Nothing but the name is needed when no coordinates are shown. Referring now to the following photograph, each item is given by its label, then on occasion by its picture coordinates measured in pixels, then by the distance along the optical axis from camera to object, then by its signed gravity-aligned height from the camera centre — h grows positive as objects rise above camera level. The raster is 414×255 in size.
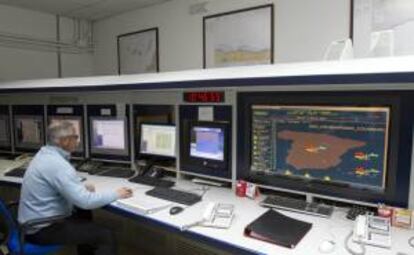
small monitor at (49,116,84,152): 2.89 -0.21
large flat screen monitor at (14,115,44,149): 3.16 -0.28
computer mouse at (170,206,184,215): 1.77 -0.58
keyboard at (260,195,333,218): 1.72 -0.56
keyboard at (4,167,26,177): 2.60 -0.56
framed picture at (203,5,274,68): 3.24 +0.68
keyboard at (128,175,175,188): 2.27 -0.55
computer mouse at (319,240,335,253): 1.33 -0.59
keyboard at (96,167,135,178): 2.54 -0.55
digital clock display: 2.17 +0.04
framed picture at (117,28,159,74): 4.16 +0.66
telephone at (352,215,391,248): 1.39 -0.56
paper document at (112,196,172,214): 1.82 -0.58
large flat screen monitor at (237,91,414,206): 1.60 -0.21
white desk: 1.37 -0.59
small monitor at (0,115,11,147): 3.39 -0.30
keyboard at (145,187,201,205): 1.94 -0.57
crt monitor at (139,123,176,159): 2.43 -0.28
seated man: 1.84 -0.54
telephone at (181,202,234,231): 1.60 -0.57
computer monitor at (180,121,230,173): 2.16 -0.30
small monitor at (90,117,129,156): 2.68 -0.28
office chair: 1.83 -0.76
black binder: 1.43 -0.58
